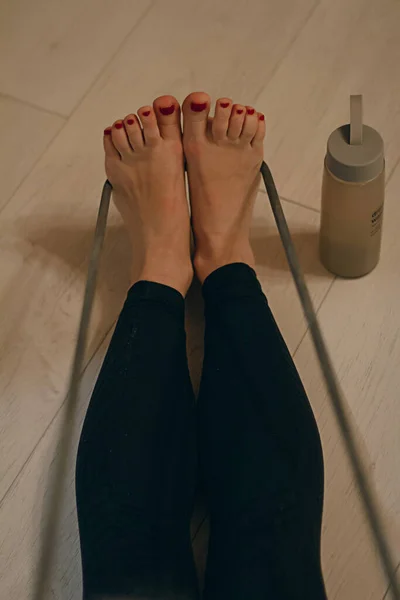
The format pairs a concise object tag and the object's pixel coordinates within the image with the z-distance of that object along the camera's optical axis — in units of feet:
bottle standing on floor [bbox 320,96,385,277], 2.75
